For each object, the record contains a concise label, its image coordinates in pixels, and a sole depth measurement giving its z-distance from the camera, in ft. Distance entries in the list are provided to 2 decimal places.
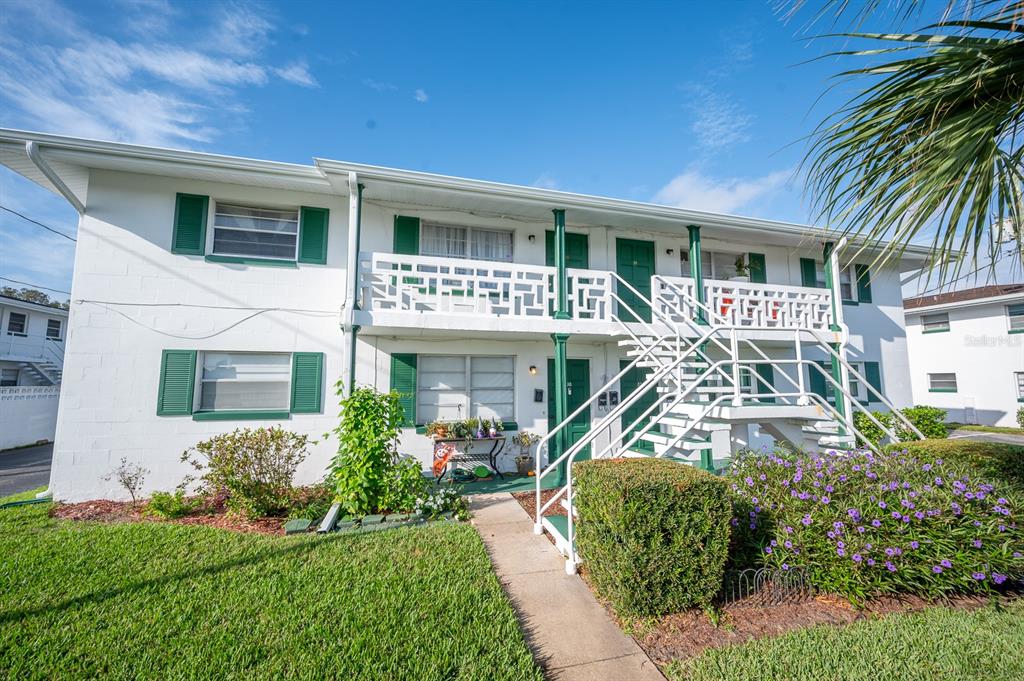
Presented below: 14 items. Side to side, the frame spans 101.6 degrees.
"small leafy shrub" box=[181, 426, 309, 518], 20.12
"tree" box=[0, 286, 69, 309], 101.07
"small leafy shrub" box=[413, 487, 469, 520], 19.73
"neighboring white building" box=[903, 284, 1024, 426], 58.44
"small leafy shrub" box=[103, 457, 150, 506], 22.75
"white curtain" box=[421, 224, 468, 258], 30.04
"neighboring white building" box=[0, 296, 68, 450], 45.68
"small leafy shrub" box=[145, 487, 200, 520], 20.40
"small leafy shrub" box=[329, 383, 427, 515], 19.56
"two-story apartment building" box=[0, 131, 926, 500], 23.15
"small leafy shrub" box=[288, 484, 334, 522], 19.95
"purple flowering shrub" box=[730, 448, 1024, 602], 11.66
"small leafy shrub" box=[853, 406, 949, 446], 31.69
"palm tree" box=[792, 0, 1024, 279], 7.98
